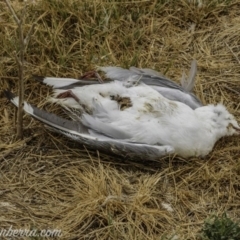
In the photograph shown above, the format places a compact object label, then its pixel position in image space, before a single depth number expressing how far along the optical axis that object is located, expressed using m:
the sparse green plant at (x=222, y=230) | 6.04
